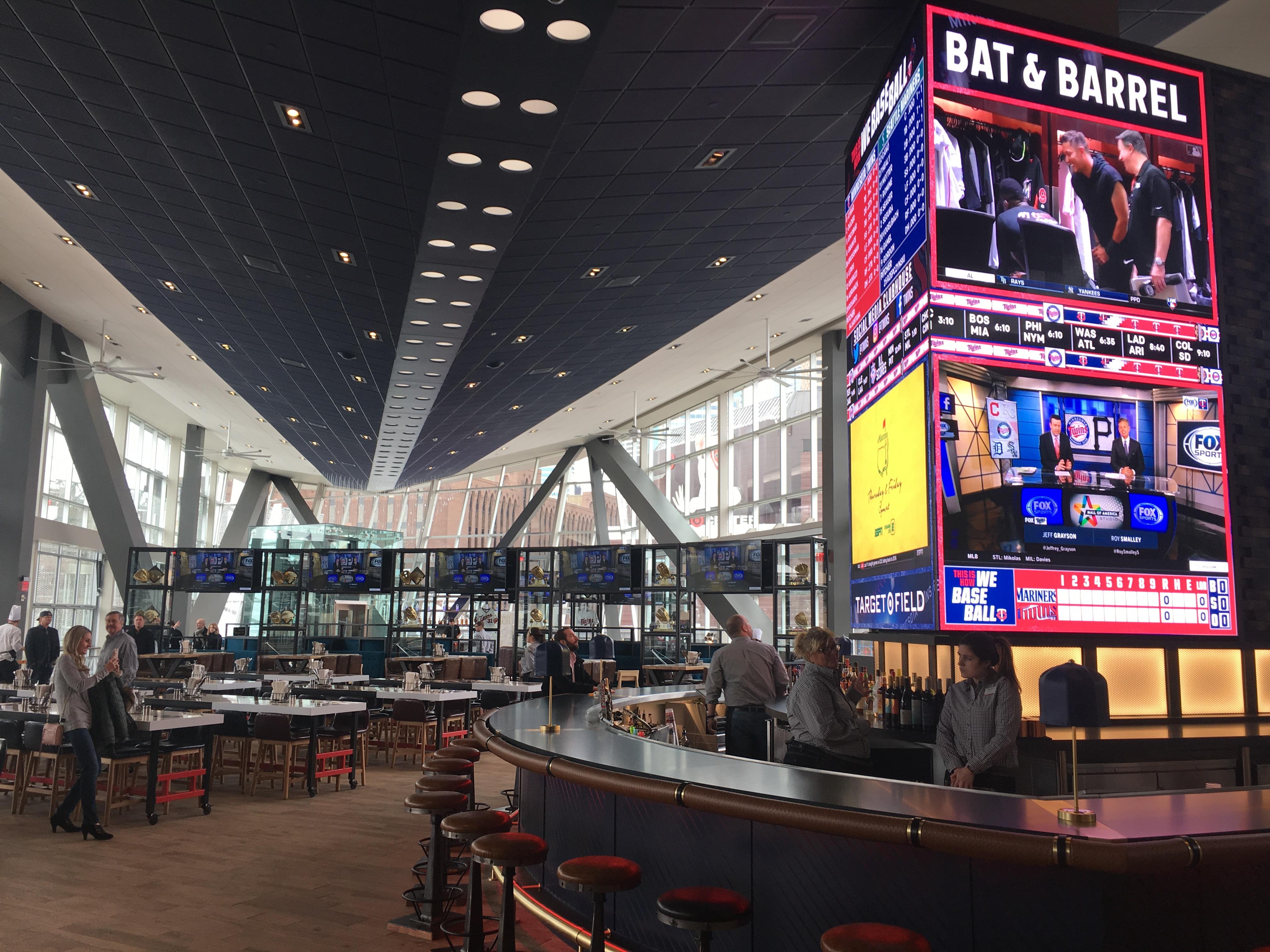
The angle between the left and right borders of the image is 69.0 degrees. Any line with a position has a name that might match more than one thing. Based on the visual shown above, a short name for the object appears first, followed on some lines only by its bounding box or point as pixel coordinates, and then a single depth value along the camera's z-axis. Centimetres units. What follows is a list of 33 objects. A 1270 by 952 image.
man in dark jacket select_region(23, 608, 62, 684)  1204
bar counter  221
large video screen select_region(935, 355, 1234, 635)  390
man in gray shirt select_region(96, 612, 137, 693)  783
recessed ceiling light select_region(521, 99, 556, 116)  518
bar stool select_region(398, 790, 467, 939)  416
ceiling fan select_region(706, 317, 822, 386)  1497
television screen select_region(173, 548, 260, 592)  1700
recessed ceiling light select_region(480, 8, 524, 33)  433
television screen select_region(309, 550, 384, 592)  1658
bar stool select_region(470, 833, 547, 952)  327
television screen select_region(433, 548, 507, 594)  1627
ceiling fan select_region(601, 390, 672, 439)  2033
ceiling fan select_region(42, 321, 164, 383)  1510
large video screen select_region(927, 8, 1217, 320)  404
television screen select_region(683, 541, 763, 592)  1383
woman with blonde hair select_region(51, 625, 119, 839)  630
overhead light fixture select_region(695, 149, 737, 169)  669
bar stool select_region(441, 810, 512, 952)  362
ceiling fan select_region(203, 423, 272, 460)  2139
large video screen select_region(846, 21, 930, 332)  418
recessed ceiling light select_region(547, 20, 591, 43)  444
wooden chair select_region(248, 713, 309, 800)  784
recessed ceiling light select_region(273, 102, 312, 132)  579
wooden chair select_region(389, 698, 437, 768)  902
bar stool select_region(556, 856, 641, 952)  286
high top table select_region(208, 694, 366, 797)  771
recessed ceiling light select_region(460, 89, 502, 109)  507
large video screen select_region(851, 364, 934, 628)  404
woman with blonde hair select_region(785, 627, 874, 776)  390
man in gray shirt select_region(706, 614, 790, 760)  554
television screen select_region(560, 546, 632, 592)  1562
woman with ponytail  341
